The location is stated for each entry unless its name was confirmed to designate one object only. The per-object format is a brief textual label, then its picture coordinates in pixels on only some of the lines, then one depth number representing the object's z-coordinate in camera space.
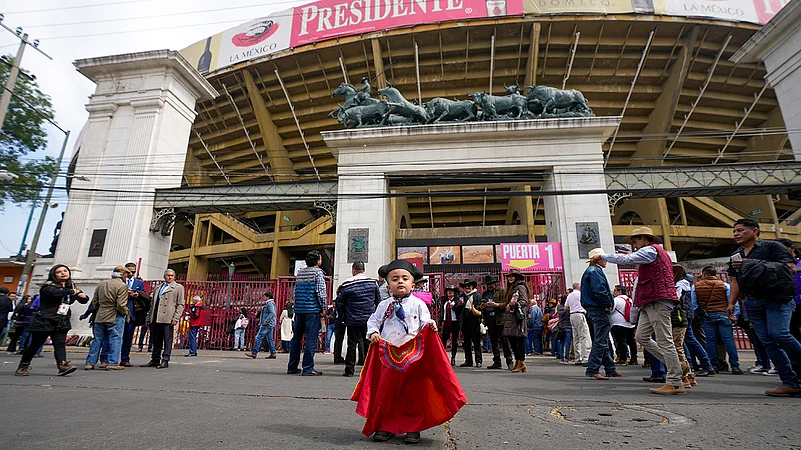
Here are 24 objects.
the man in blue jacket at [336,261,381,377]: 6.35
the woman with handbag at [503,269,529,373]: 6.91
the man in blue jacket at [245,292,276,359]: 11.06
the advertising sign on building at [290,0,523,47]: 22.55
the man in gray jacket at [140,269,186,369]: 7.02
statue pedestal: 14.81
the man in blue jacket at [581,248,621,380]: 5.98
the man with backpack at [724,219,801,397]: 4.16
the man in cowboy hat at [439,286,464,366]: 8.50
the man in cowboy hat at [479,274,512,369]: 7.50
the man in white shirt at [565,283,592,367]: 8.36
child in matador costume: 2.54
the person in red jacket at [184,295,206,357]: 10.37
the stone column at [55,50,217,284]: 16.31
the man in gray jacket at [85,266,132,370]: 6.37
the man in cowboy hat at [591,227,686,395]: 4.44
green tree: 18.72
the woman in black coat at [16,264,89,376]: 5.58
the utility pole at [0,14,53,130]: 13.35
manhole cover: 2.98
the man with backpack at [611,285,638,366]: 7.91
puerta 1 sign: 14.19
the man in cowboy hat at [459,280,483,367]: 8.00
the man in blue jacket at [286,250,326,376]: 6.48
